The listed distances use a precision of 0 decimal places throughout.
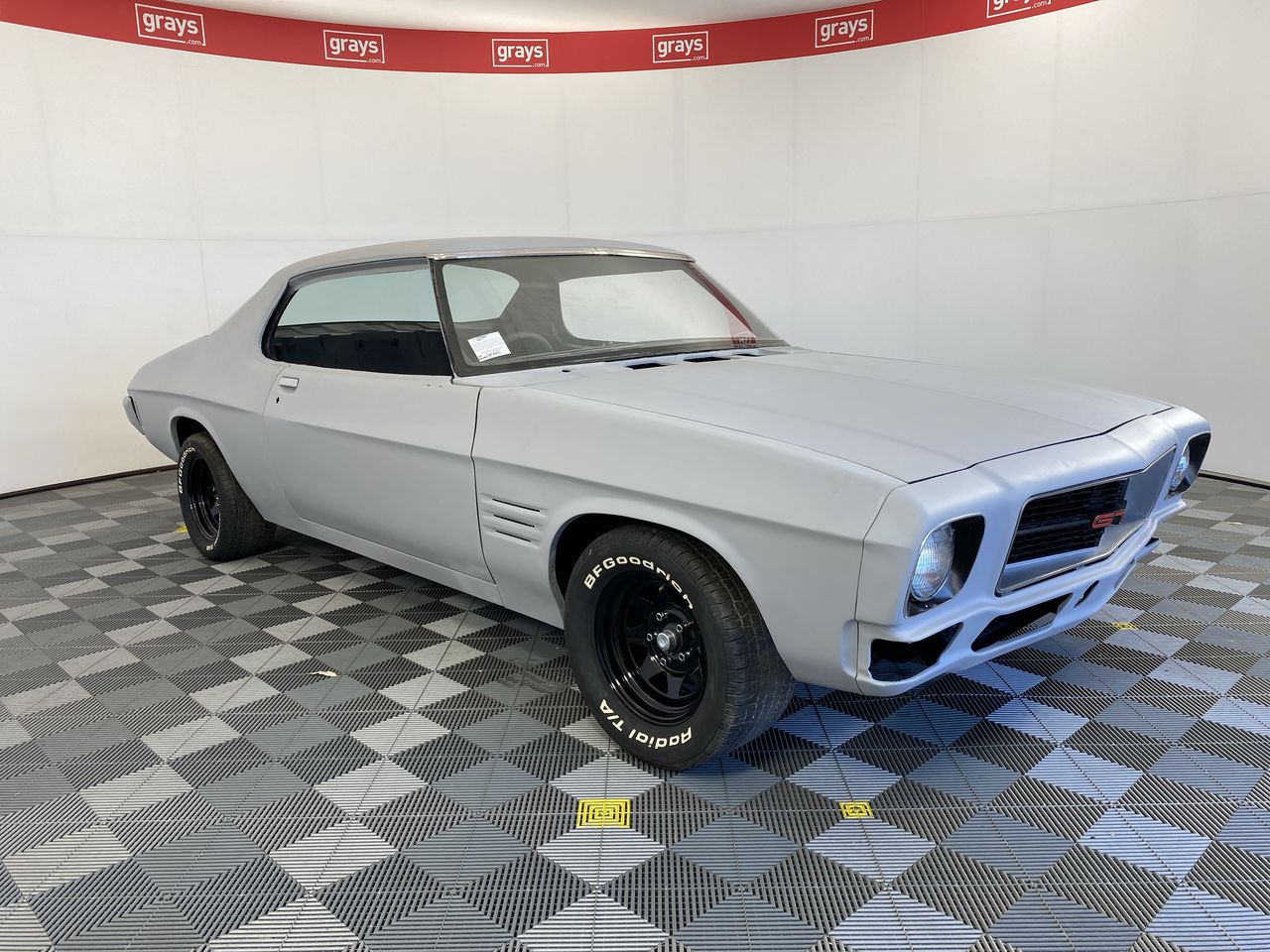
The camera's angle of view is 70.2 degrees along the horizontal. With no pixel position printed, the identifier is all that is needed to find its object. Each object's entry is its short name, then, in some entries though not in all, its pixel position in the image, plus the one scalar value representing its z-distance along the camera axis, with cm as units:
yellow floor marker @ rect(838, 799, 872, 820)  214
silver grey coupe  192
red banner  619
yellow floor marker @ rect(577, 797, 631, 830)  213
